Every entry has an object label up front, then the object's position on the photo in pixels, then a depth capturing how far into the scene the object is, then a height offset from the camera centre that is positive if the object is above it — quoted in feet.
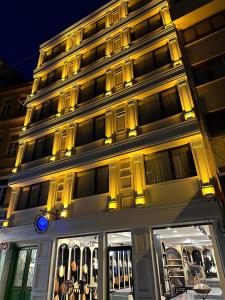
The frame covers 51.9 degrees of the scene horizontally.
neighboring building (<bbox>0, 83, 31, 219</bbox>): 50.65 +34.61
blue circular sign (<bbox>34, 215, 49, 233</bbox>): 33.90 +7.85
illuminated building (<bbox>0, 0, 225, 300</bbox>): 27.50 +15.21
